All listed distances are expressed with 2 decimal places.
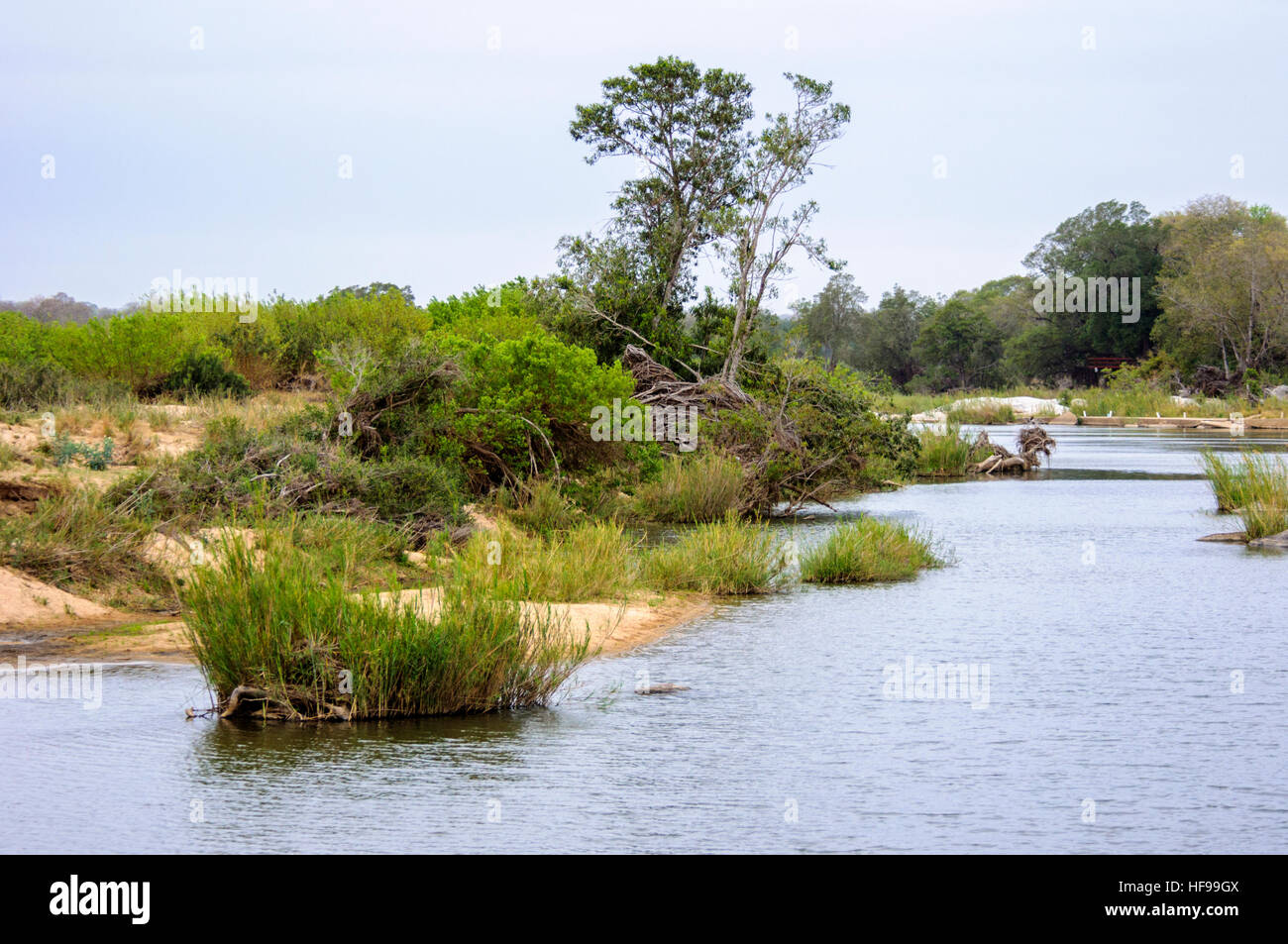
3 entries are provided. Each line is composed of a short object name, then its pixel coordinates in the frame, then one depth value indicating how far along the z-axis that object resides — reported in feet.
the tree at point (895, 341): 328.49
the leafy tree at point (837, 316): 352.28
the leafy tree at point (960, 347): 302.45
